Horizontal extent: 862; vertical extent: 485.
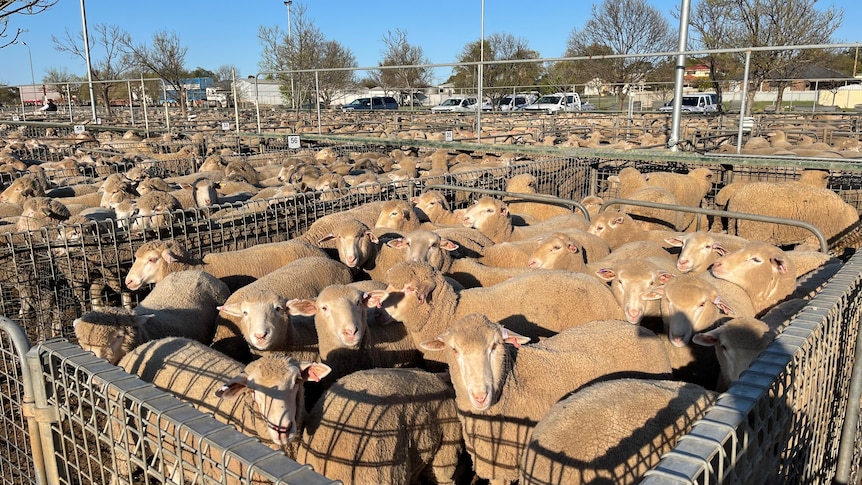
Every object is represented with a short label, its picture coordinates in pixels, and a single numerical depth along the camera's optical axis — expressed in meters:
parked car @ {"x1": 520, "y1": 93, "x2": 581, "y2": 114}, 27.38
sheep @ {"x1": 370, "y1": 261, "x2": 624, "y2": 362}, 4.43
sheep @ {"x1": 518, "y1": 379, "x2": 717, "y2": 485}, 2.74
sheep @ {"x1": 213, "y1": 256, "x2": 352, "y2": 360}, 4.37
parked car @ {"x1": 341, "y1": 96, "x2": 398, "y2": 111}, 39.19
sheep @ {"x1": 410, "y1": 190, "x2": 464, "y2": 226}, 8.00
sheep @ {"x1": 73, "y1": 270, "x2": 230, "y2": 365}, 4.21
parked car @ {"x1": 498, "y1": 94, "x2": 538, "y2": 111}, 35.50
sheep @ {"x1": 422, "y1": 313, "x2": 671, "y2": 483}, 3.36
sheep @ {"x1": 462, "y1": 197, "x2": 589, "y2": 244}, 7.08
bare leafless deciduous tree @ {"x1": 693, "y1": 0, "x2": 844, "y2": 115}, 27.23
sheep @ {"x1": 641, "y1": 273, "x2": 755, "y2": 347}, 4.19
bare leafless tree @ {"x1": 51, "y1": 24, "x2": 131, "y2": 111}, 31.58
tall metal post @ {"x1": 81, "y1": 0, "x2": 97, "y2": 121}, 23.44
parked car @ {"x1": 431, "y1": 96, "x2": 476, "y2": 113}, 31.09
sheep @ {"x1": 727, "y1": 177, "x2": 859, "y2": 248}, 8.06
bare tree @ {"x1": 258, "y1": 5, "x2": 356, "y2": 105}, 33.09
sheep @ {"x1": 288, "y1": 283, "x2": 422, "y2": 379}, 4.16
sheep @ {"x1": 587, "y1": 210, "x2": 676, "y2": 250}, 7.06
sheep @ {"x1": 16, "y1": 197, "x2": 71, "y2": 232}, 7.30
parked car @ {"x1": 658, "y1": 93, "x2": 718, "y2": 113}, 28.55
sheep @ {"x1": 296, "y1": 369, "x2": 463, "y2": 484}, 3.23
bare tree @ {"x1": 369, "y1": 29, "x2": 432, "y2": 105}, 38.92
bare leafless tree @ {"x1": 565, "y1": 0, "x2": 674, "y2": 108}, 38.09
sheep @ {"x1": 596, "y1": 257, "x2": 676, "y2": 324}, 4.69
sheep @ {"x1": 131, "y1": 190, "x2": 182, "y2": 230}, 6.96
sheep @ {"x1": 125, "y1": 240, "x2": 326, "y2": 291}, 5.76
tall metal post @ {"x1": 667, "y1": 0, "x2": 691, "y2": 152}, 9.20
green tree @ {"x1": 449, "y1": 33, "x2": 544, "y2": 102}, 40.34
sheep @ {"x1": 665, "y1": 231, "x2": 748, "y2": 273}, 5.72
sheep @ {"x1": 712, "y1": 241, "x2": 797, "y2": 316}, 4.88
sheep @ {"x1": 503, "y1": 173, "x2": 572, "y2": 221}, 8.97
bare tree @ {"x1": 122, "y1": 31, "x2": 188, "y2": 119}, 33.81
